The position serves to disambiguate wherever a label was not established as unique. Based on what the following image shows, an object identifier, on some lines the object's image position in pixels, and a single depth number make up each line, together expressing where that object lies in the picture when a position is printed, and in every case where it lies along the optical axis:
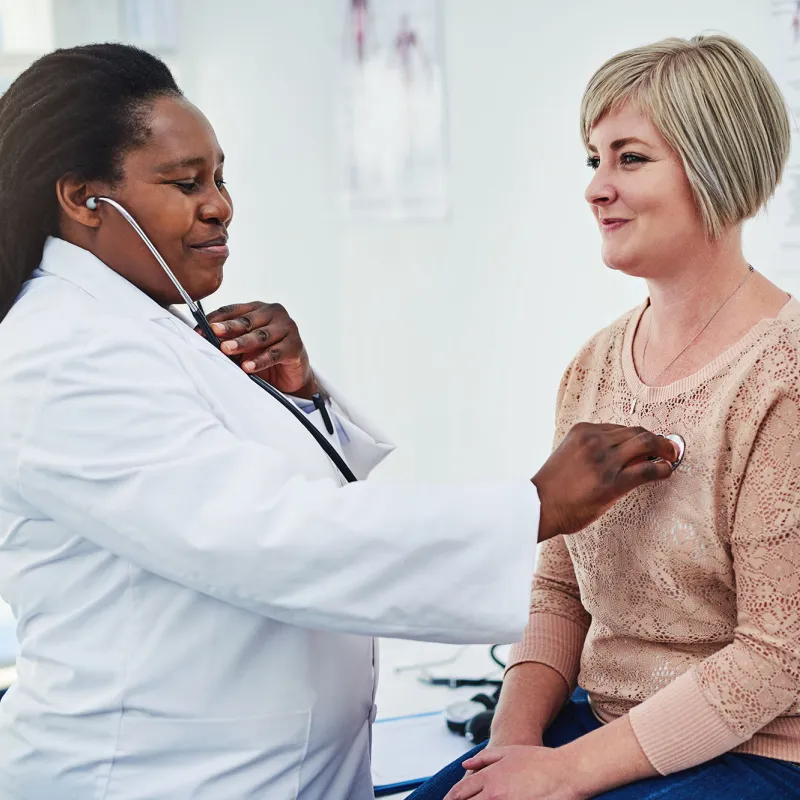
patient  1.19
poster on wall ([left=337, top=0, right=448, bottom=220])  2.99
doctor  1.10
